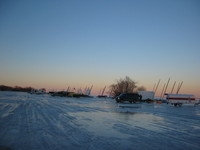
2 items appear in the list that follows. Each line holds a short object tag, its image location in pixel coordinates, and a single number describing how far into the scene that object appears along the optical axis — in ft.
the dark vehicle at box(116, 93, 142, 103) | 129.18
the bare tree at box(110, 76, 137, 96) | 345.33
